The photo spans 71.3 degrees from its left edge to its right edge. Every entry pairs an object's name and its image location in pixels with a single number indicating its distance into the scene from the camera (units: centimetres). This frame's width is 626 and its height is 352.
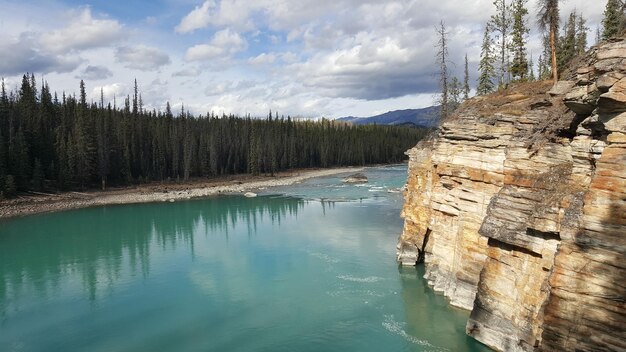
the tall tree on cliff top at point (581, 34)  4718
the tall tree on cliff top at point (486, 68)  4355
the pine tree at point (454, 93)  4348
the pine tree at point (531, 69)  4970
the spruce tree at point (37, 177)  6425
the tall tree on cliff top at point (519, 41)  3894
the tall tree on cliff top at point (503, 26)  3975
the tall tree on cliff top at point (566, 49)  3966
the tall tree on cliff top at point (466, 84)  4888
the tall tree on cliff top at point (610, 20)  3793
